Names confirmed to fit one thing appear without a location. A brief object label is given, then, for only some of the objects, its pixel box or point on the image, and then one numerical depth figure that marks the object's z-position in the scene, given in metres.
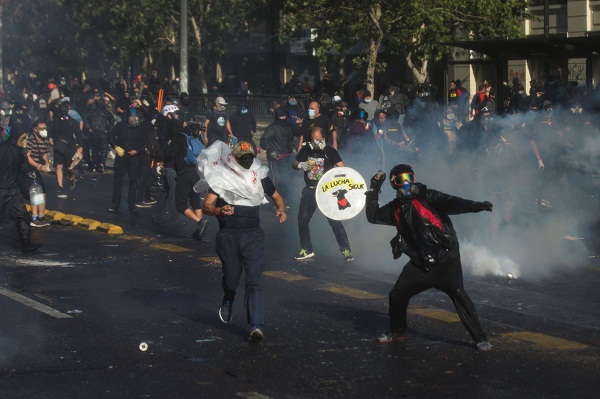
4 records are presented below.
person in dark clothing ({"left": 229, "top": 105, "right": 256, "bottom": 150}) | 22.34
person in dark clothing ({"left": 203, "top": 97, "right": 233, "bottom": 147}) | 22.16
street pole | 29.78
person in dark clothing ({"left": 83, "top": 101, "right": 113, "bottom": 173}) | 26.86
